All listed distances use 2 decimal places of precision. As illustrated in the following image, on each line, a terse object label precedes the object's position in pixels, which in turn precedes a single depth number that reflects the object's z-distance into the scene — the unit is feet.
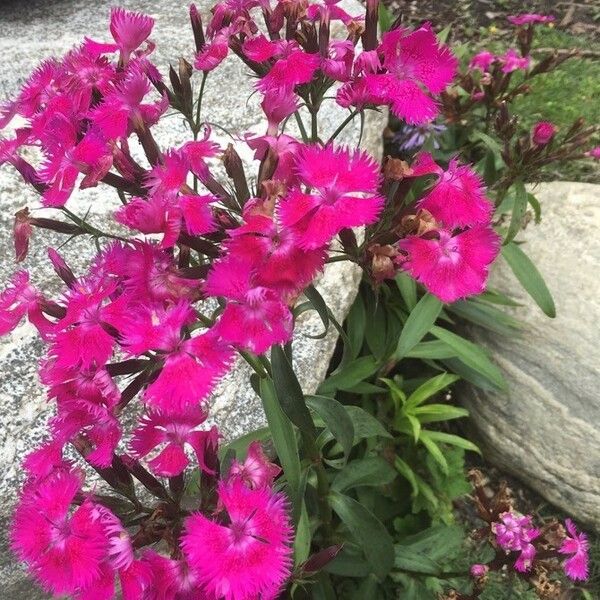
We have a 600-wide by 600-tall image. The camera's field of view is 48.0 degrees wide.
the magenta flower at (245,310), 0.66
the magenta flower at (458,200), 0.75
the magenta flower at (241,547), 0.67
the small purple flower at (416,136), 2.01
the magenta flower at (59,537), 0.70
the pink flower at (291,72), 0.79
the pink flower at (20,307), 0.84
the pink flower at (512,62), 1.97
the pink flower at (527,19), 2.12
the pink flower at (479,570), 1.18
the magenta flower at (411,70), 0.78
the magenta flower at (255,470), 0.81
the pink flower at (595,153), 1.95
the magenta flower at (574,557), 1.20
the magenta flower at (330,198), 0.65
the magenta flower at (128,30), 0.91
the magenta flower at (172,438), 0.79
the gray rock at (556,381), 1.71
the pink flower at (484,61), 2.12
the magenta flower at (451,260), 0.70
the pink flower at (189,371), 0.65
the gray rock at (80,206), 1.28
